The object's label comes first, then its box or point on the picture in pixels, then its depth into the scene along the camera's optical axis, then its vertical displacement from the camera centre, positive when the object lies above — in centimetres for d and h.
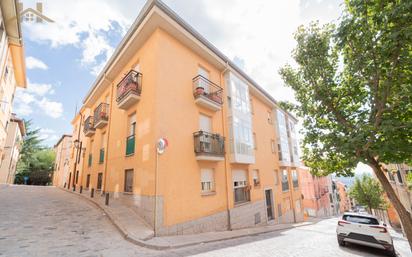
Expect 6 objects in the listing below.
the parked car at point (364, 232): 700 -228
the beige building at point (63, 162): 2386 +249
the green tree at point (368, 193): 2997 -346
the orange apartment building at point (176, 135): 811 +221
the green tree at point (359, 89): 542 +287
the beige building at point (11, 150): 2464 +410
